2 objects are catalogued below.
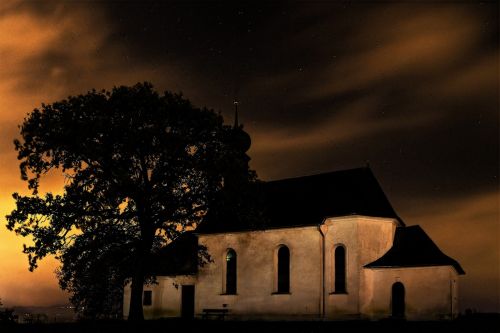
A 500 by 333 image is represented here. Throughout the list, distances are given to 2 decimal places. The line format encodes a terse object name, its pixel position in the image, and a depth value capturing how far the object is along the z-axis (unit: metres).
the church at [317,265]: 42.47
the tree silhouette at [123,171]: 38.97
